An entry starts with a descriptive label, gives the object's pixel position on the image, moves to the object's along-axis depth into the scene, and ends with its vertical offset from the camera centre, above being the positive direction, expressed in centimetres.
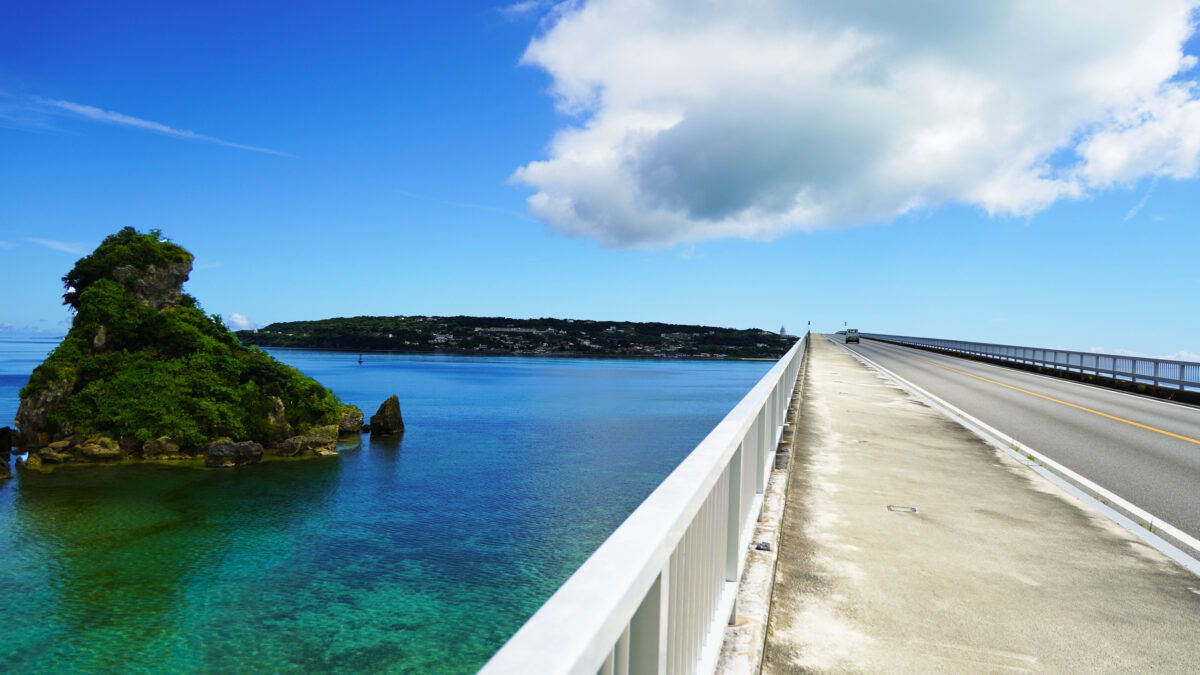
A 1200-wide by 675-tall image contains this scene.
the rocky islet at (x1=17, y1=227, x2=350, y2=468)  5028 -503
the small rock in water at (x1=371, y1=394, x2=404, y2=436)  6881 -944
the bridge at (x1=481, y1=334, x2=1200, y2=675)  205 -176
